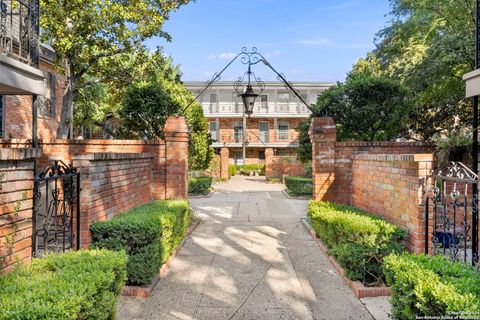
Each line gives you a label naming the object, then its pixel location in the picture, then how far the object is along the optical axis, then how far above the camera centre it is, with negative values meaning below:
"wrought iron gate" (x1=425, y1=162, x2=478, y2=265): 3.29 -0.54
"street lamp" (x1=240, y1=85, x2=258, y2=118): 7.04 +1.32
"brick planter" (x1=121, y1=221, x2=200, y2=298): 4.01 -1.66
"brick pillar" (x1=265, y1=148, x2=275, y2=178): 24.98 -0.48
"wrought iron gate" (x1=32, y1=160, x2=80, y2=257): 3.08 -0.46
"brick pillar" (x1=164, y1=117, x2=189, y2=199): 6.95 +0.04
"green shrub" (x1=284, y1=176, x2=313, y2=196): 14.75 -1.33
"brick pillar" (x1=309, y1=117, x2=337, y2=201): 6.62 +0.06
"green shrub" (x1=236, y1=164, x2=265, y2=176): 29.64 -1.02
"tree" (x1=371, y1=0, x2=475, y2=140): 10.24 +3.37
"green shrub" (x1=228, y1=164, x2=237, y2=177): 27.50 -1.06
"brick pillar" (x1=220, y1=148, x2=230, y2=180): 24.89 -0.47
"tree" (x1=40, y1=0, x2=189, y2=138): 8.60 +3.59
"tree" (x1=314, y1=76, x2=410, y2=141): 8.43 +1.38
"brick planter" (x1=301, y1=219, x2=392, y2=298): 3.98 -1.65
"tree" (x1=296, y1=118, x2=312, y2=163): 12.50 +0.51
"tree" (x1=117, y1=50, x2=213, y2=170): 8.70 +1.45
